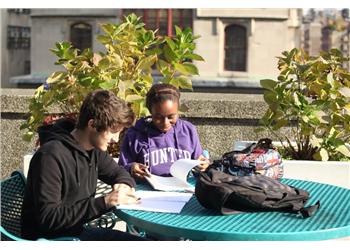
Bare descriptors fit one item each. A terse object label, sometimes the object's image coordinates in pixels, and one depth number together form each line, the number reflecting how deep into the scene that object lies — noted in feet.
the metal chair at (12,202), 10.30
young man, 8.96
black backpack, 9.18
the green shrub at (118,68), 15.81
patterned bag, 11.30
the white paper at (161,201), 9.53
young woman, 12.28
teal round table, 8.43
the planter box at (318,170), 14.67
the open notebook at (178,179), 10.87
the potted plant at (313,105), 15.31
